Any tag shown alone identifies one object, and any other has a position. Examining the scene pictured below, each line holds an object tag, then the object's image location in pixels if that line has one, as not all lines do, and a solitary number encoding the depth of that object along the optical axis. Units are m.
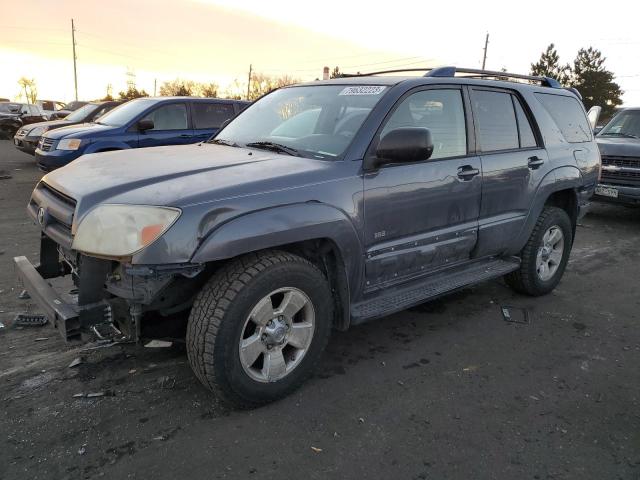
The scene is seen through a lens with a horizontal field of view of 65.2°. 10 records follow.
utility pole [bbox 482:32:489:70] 48.23
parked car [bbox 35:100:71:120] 30.16
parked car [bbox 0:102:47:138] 20.12
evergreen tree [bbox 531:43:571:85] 49.53
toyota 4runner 2.52
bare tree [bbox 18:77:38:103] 73.00
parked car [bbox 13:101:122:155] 11.82
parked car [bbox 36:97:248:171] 8.45
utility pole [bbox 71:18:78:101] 60.01
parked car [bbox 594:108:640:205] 8.23
